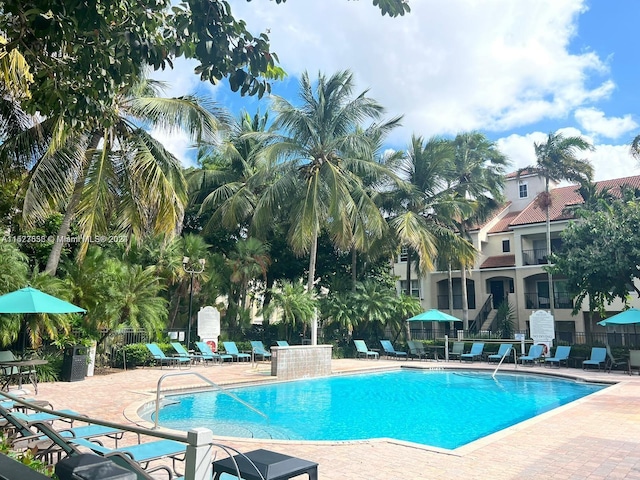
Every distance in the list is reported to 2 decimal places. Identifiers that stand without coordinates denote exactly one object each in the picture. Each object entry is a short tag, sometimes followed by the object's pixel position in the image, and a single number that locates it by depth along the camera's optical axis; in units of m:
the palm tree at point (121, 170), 14.49
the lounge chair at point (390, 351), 25.70
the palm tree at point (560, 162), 28.14
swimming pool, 10.38
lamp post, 21.15
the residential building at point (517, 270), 32.50
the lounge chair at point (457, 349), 24.28
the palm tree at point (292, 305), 23.25
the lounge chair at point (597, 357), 19.84
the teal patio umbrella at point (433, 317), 24.30
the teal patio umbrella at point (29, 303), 11.30
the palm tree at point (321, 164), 23.11
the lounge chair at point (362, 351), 25.14
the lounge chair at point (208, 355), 20.38
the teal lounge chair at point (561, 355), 20.84
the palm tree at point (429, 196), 27.89
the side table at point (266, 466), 3.53
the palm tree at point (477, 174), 30.02
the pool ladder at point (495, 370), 19.09
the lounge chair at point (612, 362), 19.72
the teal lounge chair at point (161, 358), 18.52
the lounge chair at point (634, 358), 18.73
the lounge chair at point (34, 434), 5.46
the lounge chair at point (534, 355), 21.45
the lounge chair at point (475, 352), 23.42
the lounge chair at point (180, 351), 19.27
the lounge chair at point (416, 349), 25.23
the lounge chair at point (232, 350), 21.42
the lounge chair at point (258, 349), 21.81
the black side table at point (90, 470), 2.24
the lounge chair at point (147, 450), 5.16
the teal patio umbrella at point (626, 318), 18.75
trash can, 14.52
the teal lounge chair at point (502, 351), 21.72
